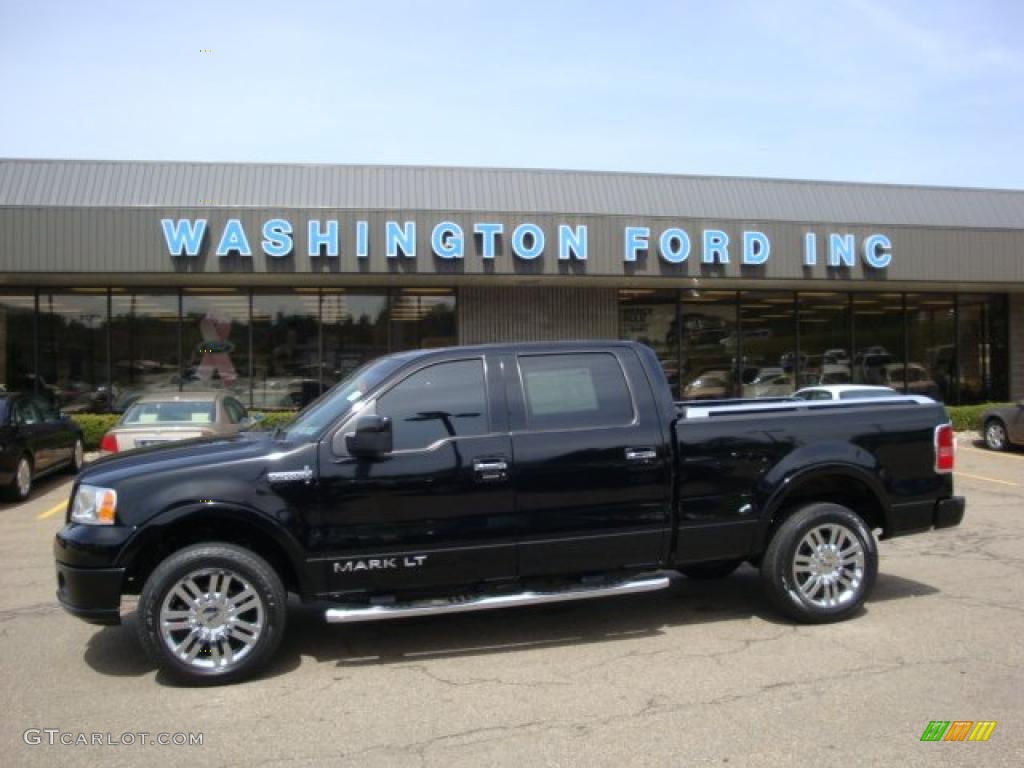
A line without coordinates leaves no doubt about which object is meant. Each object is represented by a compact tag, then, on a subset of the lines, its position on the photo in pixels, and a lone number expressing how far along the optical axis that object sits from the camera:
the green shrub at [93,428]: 16.23
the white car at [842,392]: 13.33
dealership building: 15.52
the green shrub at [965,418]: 19.21
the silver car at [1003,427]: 15.32
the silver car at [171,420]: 10.24
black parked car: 10.92
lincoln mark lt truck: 4.74
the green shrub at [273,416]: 16.26
